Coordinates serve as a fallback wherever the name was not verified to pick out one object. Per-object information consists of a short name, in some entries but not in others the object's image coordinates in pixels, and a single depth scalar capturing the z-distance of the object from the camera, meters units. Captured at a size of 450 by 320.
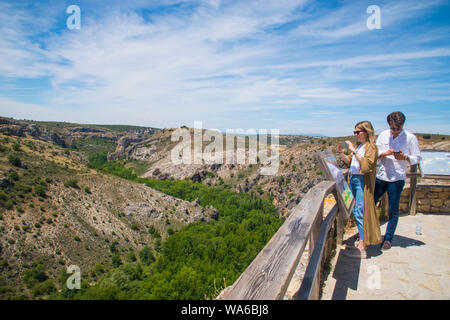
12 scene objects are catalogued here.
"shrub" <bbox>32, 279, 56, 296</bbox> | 37.91
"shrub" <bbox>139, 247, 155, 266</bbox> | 54.03
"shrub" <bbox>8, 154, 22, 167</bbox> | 55.59
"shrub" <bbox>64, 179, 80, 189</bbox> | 58.05
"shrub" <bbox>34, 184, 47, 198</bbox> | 51.16
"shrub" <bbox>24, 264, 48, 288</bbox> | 38.84
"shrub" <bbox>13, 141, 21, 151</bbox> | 61.62
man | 4.53
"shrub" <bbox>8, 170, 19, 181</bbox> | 50.97
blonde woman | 4.26
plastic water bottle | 5.82
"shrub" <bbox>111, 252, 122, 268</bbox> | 48.19
